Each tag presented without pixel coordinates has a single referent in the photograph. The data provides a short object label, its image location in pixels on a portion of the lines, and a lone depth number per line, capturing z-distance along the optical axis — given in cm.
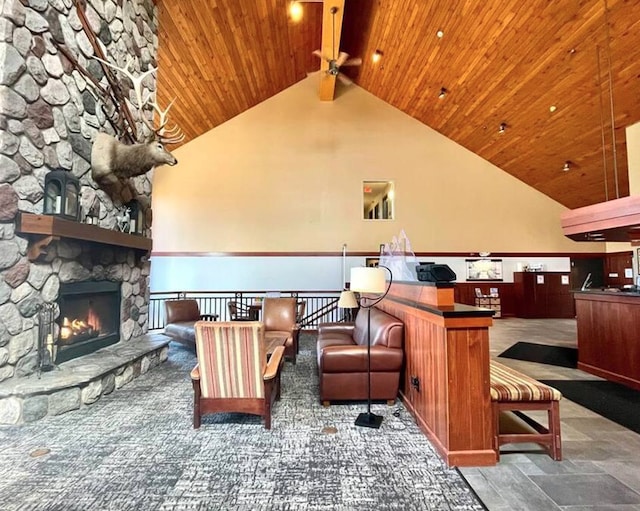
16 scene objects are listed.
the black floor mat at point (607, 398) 304
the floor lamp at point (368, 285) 287
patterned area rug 187
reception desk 388
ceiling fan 571
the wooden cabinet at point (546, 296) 937
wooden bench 230
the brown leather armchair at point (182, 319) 538
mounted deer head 387
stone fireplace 288
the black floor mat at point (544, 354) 500
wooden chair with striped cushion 264
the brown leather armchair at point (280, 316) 519
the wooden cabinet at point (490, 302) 939
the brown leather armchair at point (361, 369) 321
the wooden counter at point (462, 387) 224
